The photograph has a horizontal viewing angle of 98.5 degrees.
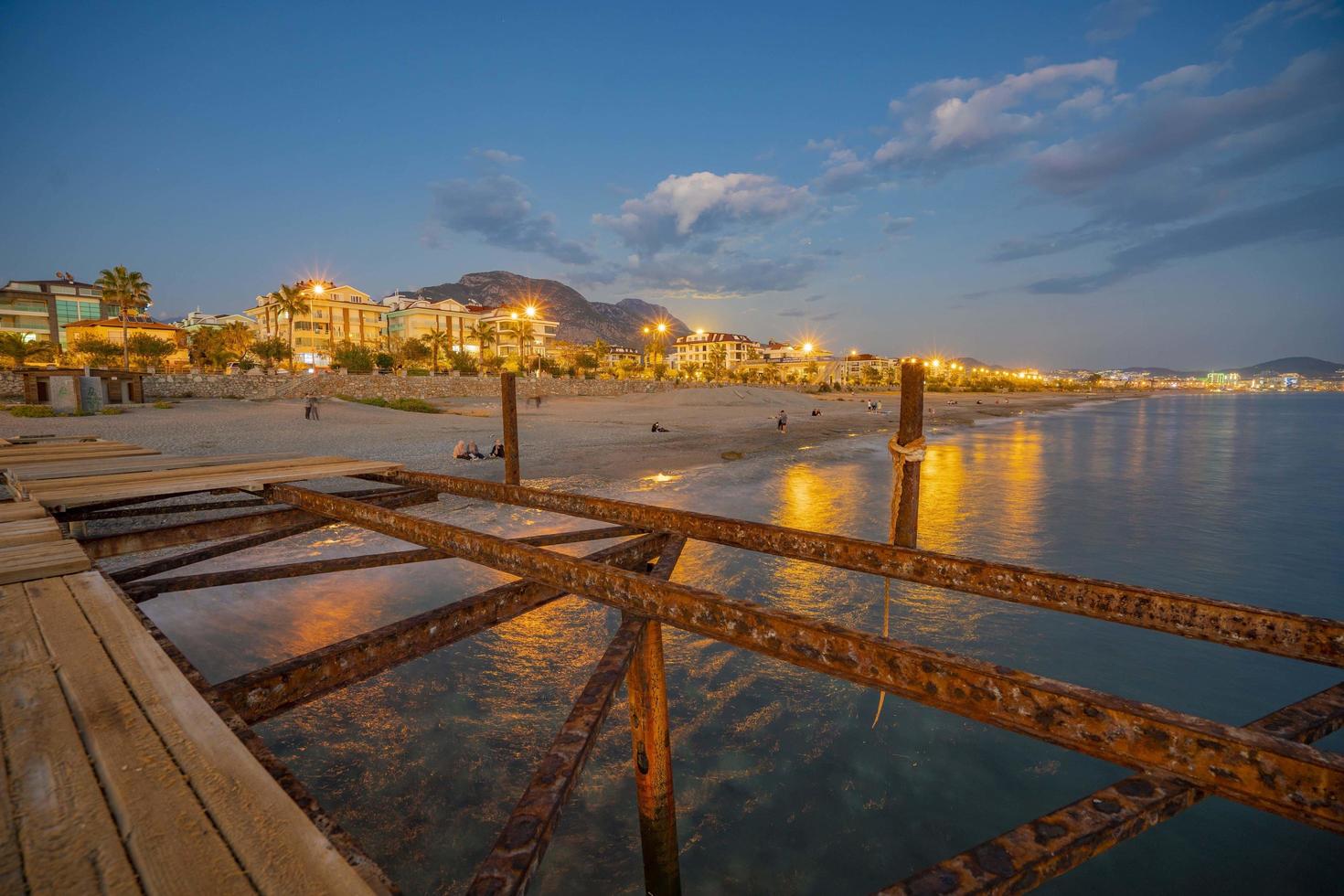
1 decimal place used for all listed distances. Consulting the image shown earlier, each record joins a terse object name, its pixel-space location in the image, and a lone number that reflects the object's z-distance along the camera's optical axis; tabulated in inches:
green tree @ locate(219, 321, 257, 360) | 3038.9
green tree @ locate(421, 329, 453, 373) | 3232.5
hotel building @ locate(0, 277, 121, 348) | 3107.8
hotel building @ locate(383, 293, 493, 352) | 3924.7
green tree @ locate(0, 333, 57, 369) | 2186.3
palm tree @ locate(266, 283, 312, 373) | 2741.1
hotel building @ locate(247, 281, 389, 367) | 3619.6
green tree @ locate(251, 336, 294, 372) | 2726.4
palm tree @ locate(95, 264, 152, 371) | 2121.1
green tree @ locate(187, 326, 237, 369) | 2856.8
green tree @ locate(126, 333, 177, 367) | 2539.4
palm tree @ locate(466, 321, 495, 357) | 3909.9
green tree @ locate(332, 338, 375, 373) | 2623.0
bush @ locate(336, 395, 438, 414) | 1921.8
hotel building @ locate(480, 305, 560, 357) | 4362.7
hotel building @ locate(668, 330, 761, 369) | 7391.7
